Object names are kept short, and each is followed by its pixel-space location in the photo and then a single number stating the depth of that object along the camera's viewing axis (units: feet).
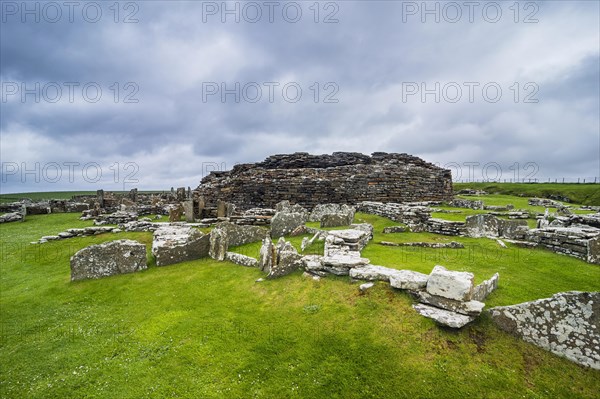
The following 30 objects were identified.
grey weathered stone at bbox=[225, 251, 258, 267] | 28.66
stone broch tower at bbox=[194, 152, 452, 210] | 77.61
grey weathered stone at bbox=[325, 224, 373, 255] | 28.09
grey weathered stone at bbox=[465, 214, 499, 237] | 37.99
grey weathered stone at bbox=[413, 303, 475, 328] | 15.46
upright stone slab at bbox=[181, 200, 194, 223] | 58.65
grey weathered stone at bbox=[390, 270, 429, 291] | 18.57
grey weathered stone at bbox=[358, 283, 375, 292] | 20.07
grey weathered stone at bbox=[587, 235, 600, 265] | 25.89
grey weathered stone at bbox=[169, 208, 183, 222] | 59.00
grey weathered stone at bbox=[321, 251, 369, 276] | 22.59
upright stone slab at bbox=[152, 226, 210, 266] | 31.22
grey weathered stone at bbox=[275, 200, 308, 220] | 54.73
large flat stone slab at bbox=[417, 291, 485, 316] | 15.91
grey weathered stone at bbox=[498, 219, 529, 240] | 36.00
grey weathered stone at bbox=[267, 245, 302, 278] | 24.62
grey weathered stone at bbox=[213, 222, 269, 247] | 34.99
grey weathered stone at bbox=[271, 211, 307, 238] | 40.40
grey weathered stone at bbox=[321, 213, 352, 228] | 44.11
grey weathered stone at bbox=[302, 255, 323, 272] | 24.02
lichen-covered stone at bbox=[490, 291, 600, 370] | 13.89
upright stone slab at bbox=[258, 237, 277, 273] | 25.99
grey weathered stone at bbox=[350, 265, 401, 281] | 20.54
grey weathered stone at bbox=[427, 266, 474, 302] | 16.38
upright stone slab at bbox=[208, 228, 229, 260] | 31.70
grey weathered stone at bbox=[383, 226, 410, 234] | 43.02
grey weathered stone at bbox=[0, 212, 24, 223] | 70.18
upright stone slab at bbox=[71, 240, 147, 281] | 28.04
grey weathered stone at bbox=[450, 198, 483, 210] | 72.69
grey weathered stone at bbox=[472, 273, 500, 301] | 17.32
